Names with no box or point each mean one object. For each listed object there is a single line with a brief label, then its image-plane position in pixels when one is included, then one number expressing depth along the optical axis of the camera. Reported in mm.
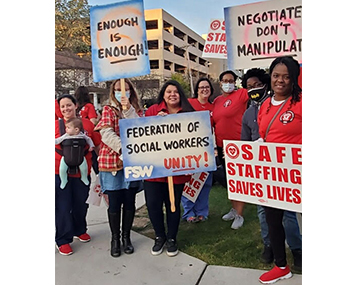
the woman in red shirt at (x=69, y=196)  3080
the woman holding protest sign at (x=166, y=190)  2945
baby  3005
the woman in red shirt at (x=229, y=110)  3500
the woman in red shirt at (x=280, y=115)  2246
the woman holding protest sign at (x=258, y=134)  2637
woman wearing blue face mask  2895
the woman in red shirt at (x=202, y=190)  3846
